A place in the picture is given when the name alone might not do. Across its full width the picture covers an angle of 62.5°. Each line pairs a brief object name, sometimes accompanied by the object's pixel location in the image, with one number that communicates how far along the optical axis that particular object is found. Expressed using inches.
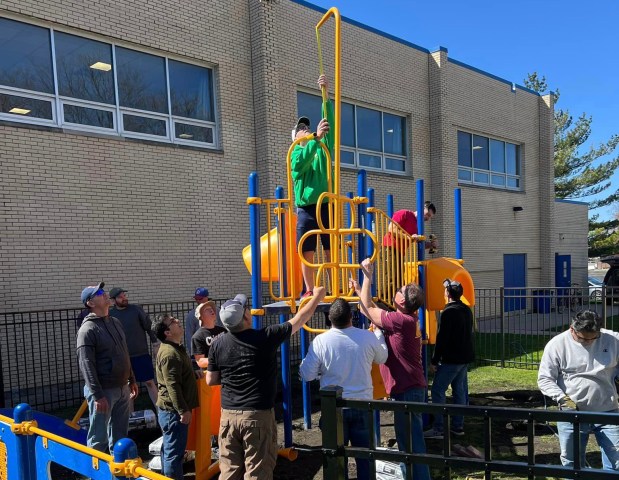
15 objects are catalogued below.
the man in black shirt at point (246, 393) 133.0
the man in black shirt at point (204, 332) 190.2
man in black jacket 211.2
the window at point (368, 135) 489.1
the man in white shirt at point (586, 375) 146.6
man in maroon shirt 171.5
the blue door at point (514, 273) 701.3
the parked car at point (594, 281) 991.1
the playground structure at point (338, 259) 189.8
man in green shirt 193.5
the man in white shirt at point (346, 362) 148.6
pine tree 1254.9
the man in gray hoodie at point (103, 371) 167.3
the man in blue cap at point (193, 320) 250.2
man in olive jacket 158.6
